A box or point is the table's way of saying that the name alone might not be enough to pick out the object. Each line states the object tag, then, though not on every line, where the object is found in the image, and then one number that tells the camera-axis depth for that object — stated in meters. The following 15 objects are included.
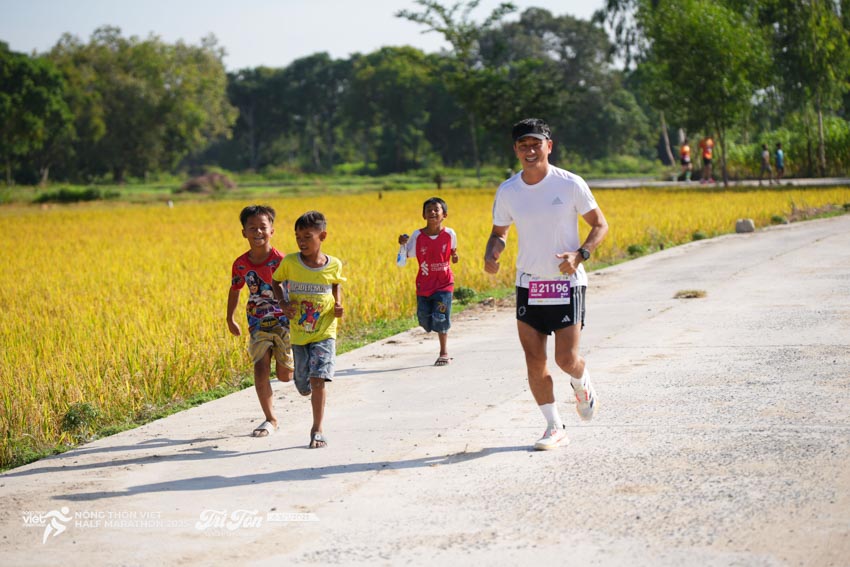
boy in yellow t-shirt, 6.76
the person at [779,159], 44.88
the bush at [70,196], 55.34
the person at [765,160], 43.45
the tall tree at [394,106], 92.75
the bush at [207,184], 63.94
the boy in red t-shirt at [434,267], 9.51
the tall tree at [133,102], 87.19
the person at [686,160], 46.22
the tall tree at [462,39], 59.28
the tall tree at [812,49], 43.03
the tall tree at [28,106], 75.25
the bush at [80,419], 7.50
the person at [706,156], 42.94
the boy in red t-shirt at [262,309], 7.16
